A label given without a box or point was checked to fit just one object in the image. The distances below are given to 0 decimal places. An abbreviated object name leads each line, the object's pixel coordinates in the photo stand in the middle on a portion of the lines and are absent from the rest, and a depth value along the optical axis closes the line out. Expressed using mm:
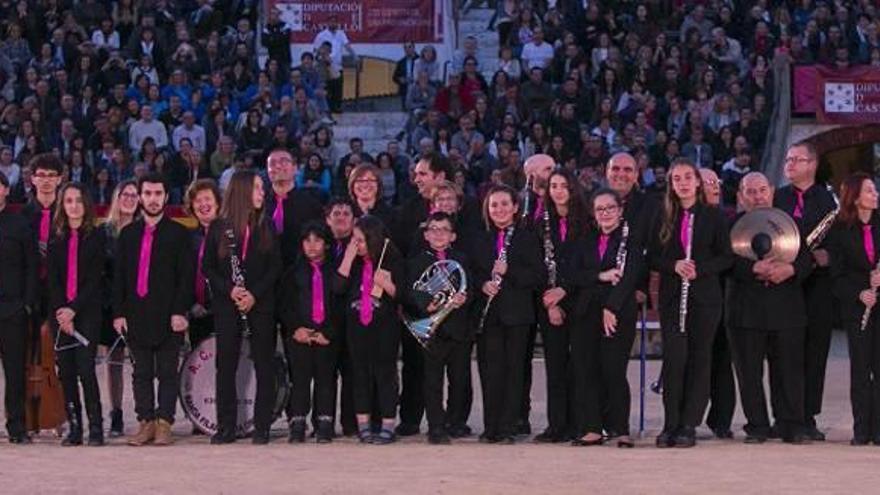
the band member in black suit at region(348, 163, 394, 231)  15789
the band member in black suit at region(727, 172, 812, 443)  15453
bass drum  15820
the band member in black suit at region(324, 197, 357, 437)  15609
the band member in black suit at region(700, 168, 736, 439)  15820
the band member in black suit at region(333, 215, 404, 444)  15430
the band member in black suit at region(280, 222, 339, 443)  15484
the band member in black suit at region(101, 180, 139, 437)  15797
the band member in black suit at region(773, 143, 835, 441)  15664
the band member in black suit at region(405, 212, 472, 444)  15344
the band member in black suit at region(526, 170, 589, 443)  15312
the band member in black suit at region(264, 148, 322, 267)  15859
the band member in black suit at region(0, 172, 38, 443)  15500
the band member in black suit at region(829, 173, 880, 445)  15352
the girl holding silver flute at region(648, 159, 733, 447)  15211
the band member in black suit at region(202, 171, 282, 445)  15383
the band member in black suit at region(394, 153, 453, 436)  15914
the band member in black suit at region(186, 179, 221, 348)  15680
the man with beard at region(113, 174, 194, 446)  15320
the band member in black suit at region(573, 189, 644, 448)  15102
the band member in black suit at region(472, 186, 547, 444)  15352
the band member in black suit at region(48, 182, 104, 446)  15391
